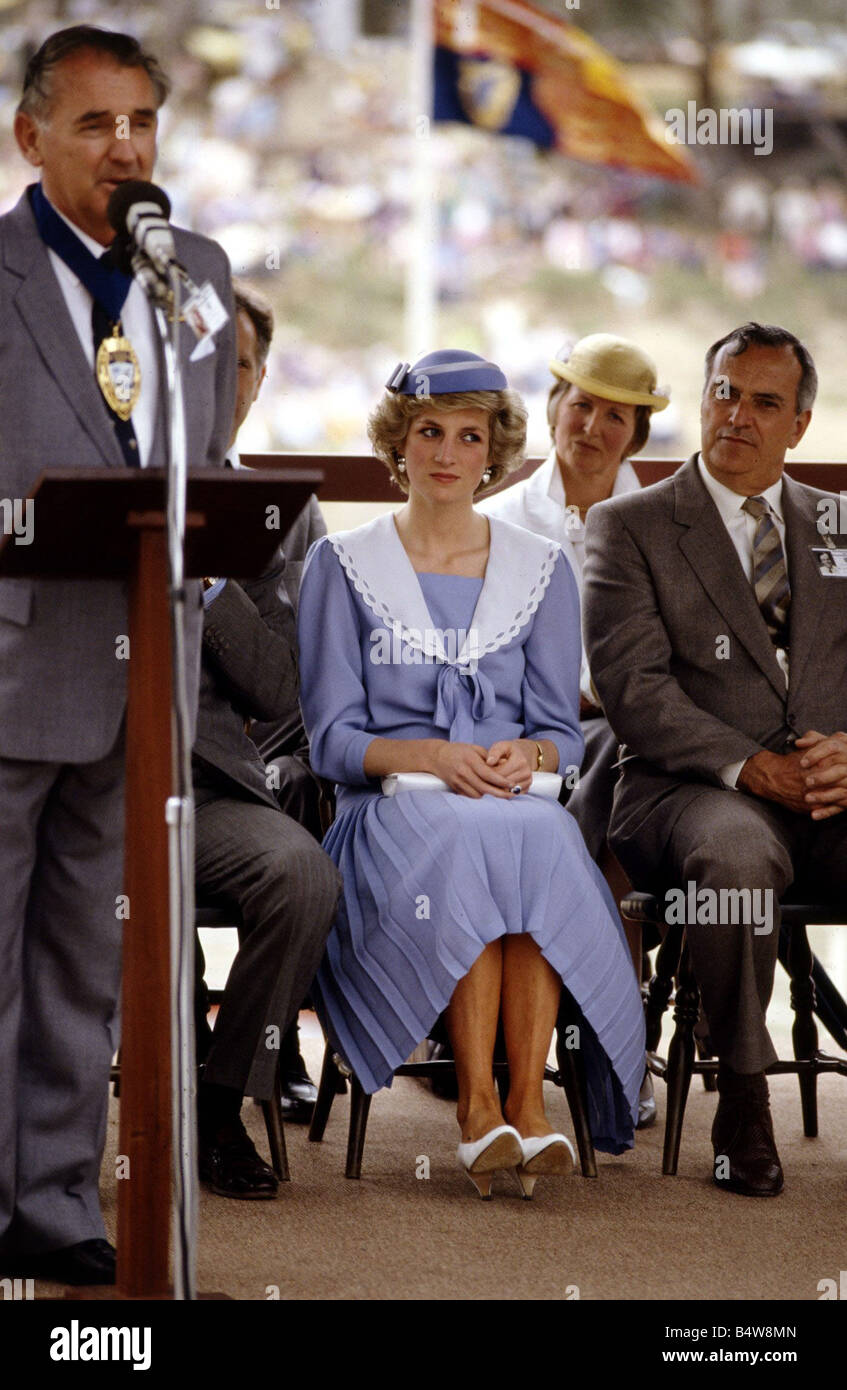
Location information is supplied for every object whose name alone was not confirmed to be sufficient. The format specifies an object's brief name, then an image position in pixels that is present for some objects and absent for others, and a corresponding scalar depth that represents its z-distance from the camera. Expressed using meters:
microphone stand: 3.58
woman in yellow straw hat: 7.61
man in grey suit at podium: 4.44
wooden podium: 4.00
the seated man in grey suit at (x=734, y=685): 6.03
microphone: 3.65
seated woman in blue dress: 5.79
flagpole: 22.05
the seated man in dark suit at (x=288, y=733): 6.70
